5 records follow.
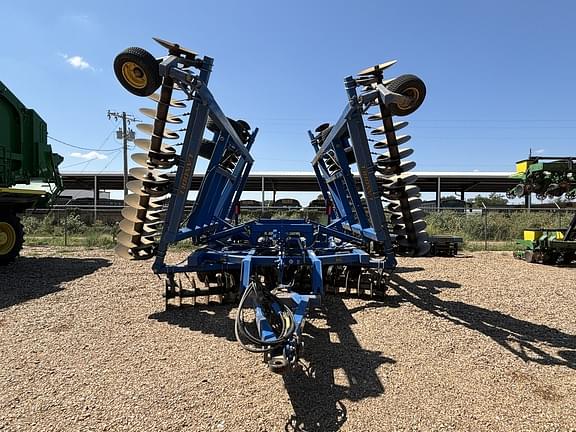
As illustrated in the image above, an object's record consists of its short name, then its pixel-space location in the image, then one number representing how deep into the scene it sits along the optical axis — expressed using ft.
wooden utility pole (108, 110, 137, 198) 101.35
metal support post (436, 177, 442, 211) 96.78
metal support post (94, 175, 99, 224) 94.27
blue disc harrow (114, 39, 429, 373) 17.04
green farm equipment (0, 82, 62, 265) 32.71
